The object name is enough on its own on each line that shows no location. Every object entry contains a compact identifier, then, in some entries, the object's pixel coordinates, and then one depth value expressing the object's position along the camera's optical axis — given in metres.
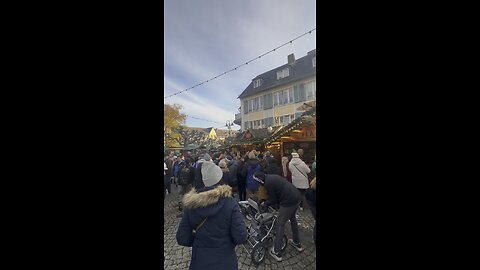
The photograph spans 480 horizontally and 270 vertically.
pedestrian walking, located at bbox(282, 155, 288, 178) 4.75
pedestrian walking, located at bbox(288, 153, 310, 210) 3.82
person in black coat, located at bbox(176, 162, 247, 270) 1.48
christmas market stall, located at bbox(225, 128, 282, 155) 9.34
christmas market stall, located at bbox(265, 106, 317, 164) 5.48
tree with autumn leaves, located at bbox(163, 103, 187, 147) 16.34
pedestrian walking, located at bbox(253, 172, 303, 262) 2.54
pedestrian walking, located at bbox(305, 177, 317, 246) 2.25
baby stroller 2.43
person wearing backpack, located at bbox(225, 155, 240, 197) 4.73
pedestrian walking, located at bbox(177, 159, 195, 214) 4.91
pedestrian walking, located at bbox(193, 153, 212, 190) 3.18
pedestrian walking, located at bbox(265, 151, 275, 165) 5.19
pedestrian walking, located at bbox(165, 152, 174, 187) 4.84
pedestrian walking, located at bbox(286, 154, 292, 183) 4.39
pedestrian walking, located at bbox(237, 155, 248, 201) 4.69
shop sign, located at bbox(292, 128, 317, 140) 6.22
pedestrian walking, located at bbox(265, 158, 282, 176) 3.30
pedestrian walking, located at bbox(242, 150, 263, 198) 4.18
